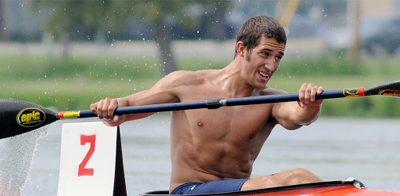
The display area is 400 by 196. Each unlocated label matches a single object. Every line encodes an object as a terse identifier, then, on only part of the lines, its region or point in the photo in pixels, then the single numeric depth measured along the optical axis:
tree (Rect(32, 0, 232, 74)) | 50.58
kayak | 16.27
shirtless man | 17.58
